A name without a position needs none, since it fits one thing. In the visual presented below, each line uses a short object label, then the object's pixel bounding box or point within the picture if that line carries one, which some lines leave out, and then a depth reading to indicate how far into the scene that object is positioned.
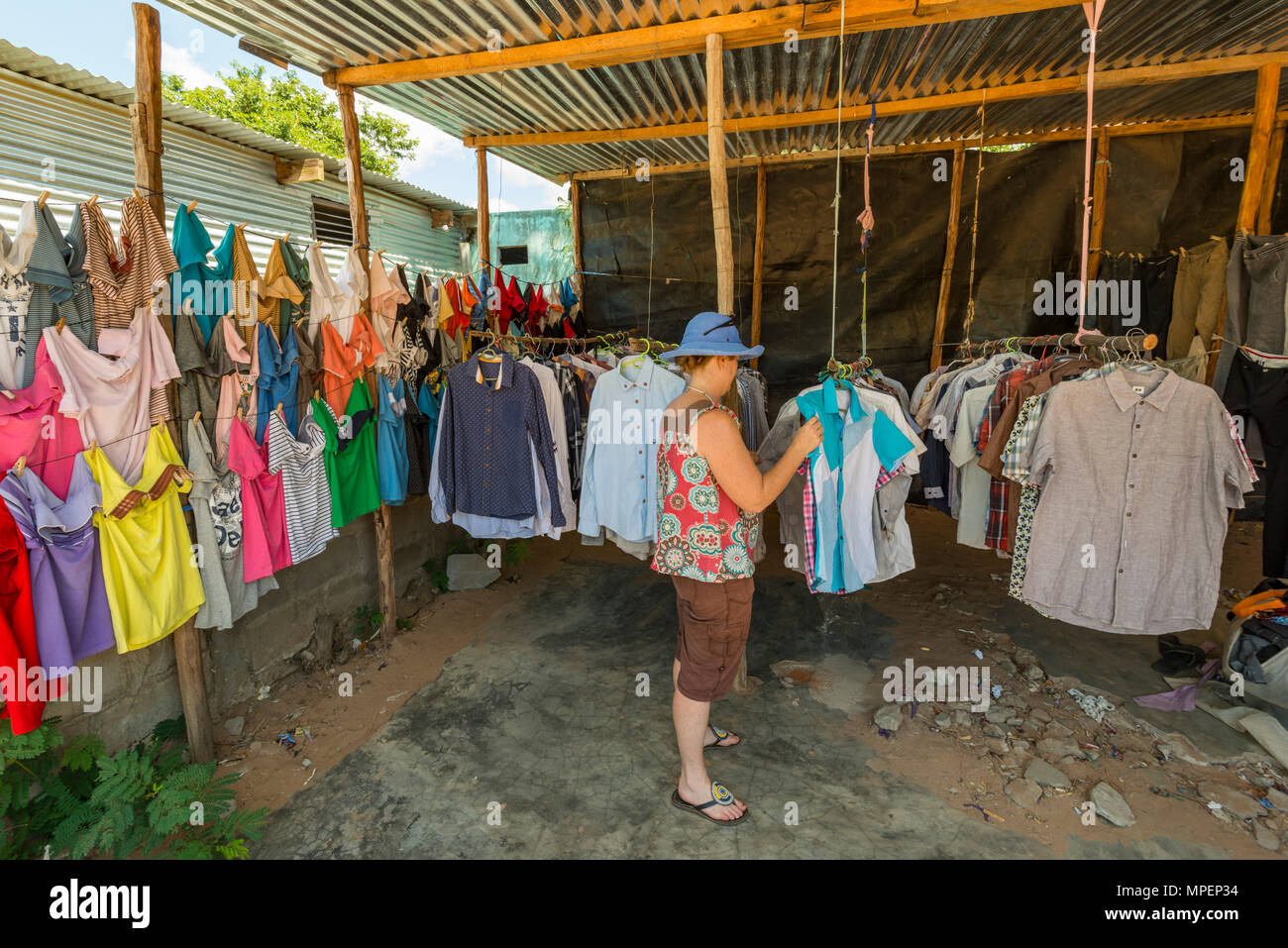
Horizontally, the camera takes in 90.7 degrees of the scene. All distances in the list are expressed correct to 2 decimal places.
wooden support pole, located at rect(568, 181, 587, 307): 8.54
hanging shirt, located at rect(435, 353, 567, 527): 4.26
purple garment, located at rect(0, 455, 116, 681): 2.67
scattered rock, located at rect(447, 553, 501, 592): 6.11
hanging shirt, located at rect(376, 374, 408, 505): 4.61
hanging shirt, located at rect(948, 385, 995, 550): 3.94
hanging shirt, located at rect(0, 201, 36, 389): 2.62
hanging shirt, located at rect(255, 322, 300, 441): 3.66
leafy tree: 16.30
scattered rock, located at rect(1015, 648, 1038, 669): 4.45
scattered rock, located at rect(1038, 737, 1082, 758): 3.48
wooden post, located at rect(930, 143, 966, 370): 7.04
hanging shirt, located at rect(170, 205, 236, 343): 3.23
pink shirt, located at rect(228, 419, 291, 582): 3.54
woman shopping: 2.68
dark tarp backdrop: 6.64
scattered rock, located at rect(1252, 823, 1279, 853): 2.83
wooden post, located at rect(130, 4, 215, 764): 3.15
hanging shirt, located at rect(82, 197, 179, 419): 2.91
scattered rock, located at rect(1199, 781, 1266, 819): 3.03
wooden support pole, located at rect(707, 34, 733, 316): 3.80
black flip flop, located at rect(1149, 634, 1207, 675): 4.28
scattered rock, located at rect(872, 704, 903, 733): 3.77
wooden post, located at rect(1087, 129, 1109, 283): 6.65
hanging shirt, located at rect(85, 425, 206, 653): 2.96
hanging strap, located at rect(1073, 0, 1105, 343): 3.09
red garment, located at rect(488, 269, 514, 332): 6.02
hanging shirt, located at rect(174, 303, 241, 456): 3.29
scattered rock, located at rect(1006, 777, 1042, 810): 3.15
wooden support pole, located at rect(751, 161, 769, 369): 7.75
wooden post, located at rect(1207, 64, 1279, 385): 4.60
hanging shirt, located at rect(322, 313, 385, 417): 4.11
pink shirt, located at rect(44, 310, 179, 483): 2.82
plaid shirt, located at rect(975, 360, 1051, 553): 3.75
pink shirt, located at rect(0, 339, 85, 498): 2.66
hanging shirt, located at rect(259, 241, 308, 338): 3.68
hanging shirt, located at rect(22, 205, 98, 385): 2.68
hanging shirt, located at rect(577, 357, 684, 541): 4.03
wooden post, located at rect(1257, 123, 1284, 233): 6.12
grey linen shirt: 2.93
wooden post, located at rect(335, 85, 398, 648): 4.61
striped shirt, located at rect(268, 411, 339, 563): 3.77
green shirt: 4.24
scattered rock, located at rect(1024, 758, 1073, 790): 3.26
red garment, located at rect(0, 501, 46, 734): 2.57
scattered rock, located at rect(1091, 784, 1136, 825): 3.01
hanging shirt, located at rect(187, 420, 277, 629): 3.38
